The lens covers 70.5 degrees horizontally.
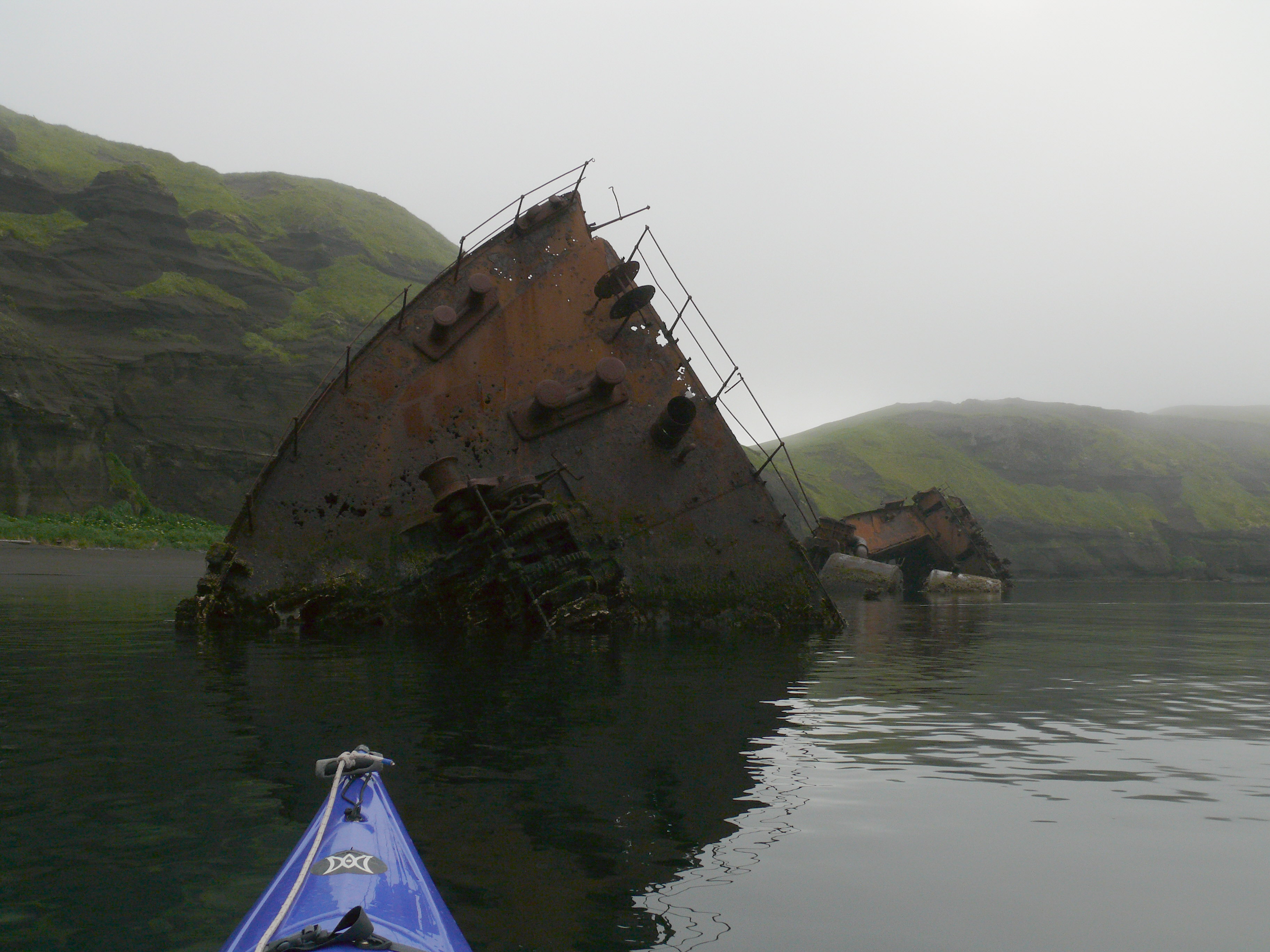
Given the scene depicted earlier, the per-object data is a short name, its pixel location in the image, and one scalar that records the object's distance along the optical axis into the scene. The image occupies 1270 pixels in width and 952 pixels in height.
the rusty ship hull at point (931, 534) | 42.91
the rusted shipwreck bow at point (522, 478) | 13.17
